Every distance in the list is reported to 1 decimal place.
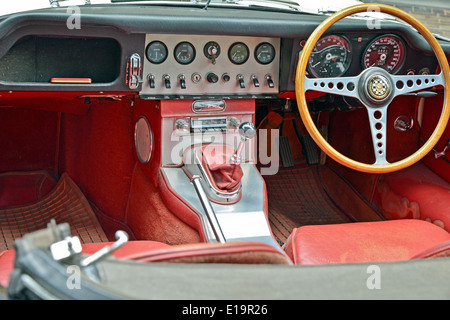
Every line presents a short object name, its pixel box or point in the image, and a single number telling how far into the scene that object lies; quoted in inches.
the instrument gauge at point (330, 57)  88.4
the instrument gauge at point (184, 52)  85.4
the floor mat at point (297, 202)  113.5
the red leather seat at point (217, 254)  36.4
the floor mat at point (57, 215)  104.0
